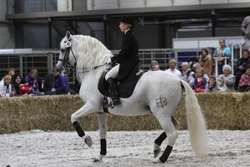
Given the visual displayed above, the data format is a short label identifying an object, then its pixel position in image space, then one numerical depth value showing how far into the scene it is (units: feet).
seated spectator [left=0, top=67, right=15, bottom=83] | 70.02
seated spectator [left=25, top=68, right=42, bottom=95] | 70.74
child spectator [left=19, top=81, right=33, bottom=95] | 68.64
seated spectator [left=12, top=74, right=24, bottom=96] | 69.16
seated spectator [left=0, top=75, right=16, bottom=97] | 66.39
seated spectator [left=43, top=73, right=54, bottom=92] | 71.00
